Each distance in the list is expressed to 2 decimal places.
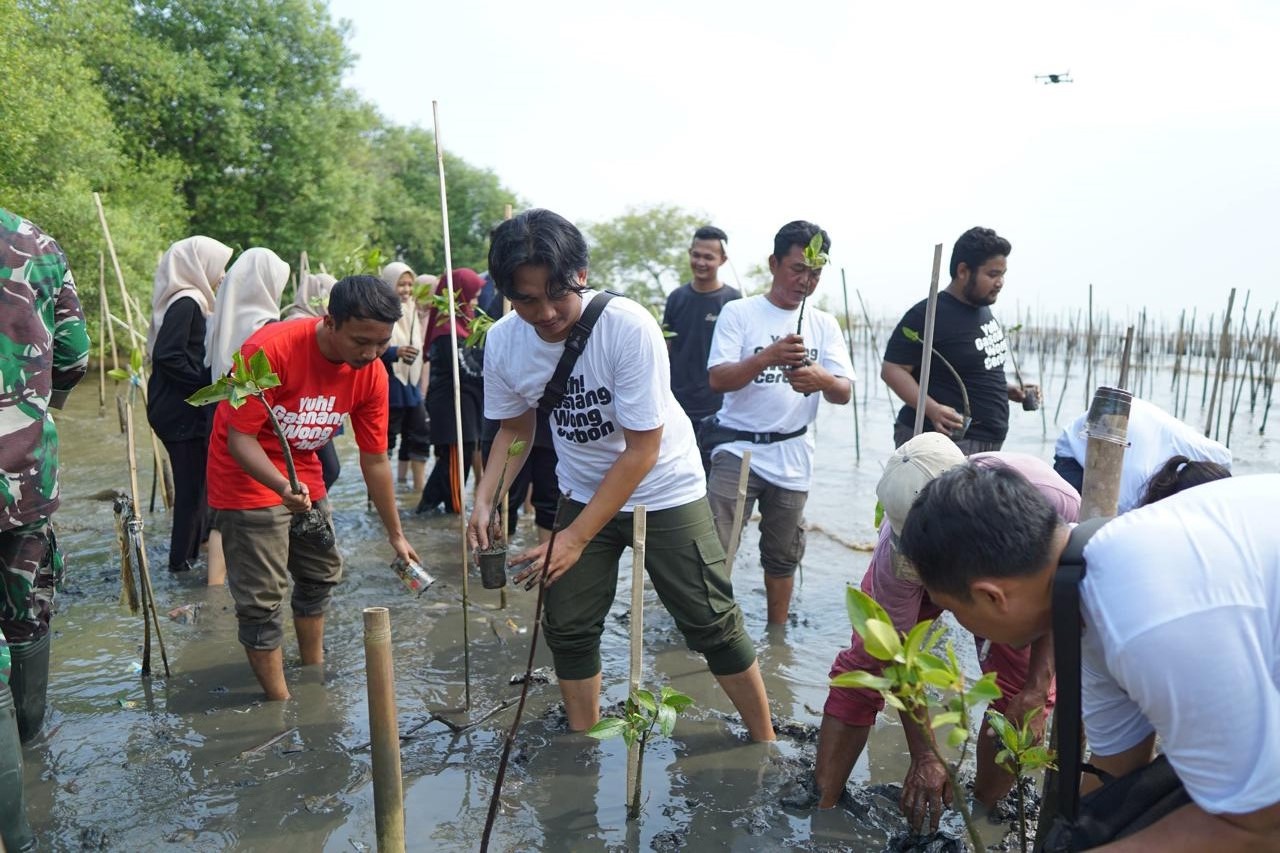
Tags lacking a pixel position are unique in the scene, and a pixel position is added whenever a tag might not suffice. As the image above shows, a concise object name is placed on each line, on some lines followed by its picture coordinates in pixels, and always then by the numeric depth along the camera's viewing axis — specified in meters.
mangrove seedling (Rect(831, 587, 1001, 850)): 1.55
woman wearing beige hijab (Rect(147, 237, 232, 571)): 4.91
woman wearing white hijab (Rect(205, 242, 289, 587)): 4.80
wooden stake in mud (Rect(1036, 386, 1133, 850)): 2.21
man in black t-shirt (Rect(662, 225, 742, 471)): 5.93
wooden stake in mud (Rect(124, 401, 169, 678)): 3.64
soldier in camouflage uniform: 2.39
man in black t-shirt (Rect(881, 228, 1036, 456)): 4.50
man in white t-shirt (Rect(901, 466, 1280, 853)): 1.33
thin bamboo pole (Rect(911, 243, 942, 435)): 3.22
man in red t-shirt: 3.44
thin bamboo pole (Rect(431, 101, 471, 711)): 3.54
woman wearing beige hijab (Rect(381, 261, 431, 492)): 7.39
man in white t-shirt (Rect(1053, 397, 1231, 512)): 2.84
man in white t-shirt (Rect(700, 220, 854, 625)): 4.46
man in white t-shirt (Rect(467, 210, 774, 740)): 2.85
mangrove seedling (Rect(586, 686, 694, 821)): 2.54
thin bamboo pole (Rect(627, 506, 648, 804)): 2.75
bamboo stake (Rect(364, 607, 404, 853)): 2.24
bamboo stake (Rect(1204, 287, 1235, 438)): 10.92
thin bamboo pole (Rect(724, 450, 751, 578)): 4.20
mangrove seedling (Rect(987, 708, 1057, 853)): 2.01
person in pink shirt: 2.38
